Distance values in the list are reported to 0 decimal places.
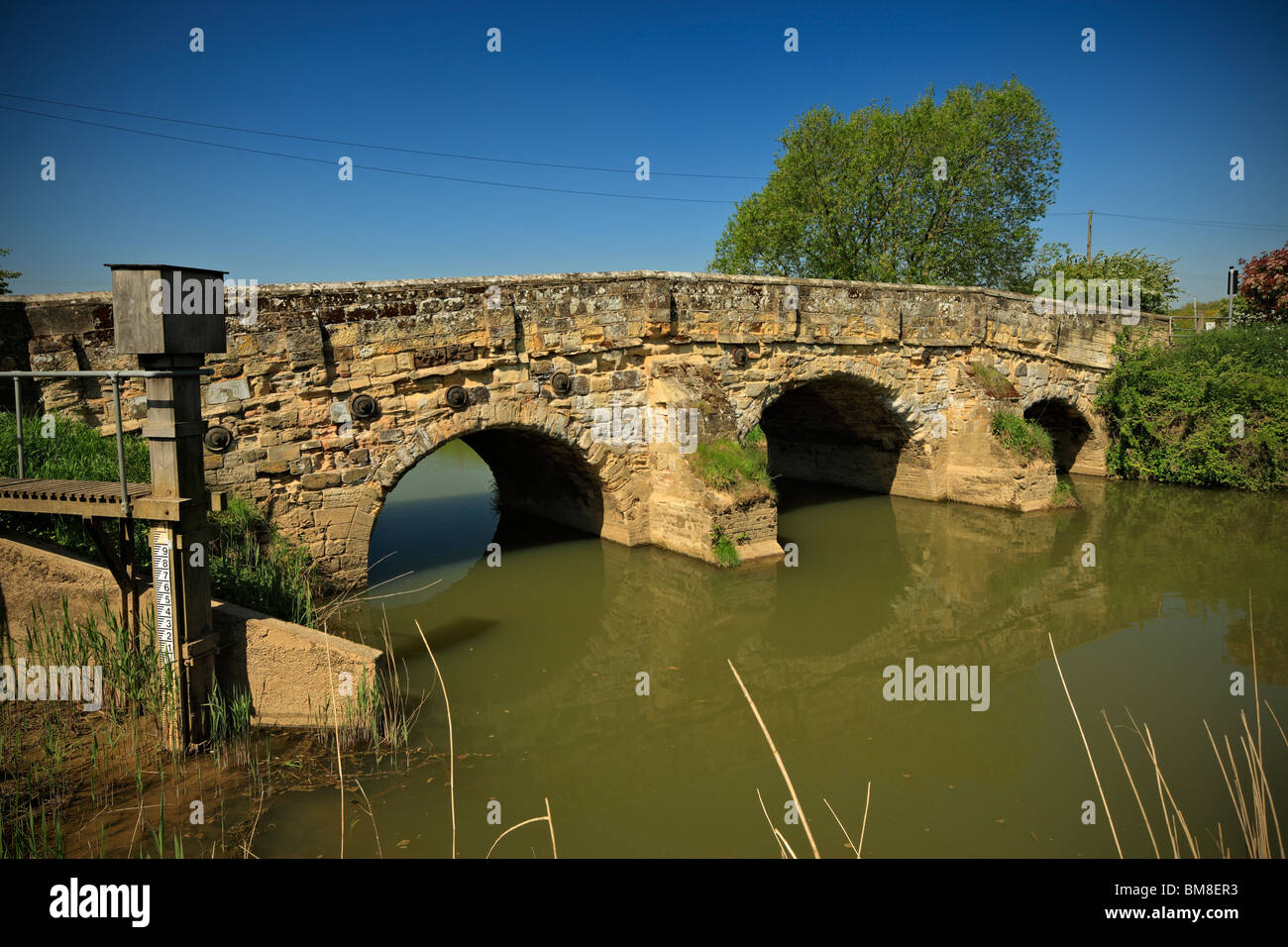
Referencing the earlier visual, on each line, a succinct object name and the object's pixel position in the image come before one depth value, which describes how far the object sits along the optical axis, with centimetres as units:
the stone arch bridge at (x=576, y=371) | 755
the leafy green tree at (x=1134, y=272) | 2497
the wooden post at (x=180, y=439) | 429
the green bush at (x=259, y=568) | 652
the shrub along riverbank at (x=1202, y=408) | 1370
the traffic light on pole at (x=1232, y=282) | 2358
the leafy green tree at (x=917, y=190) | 2112
